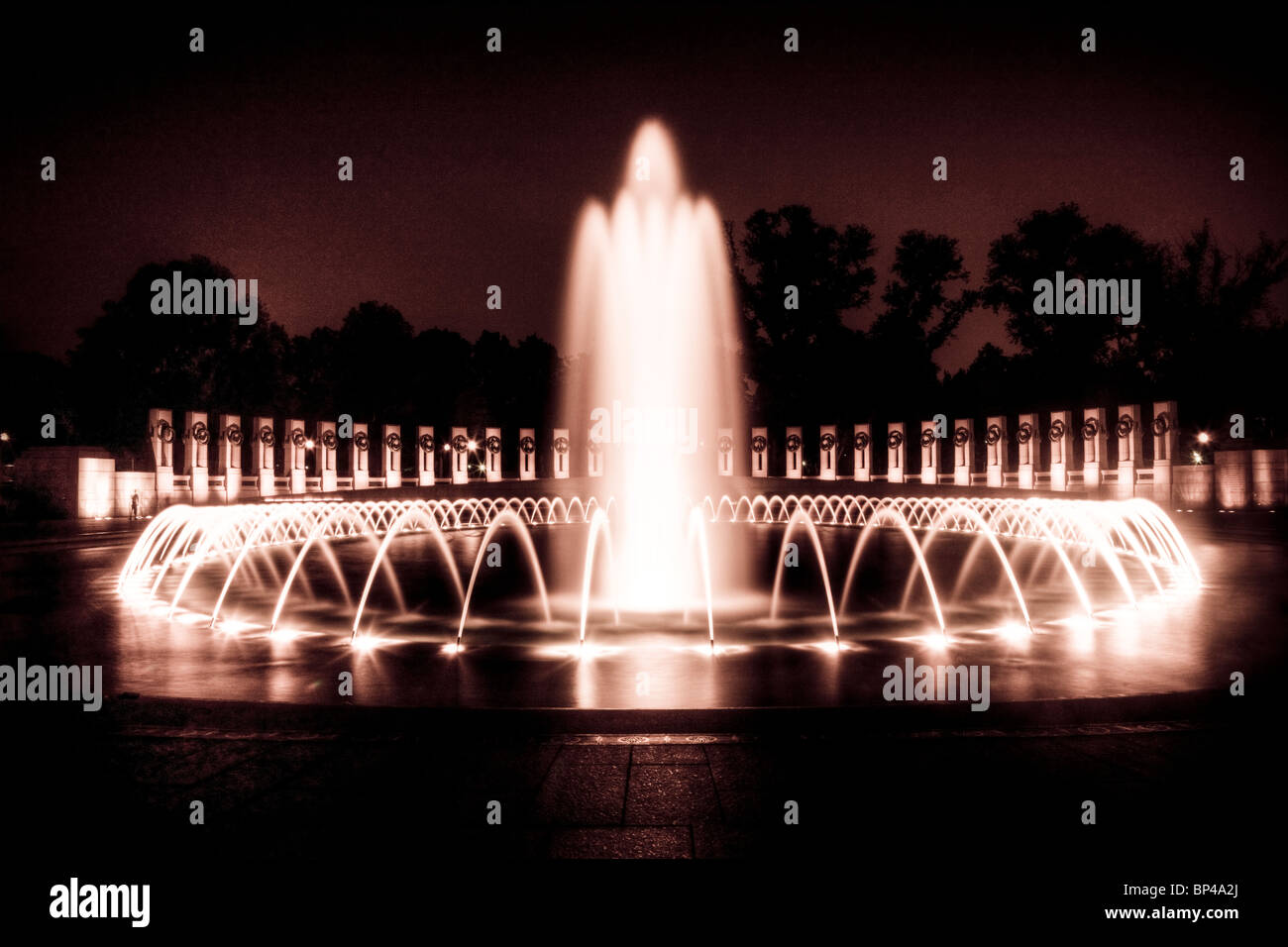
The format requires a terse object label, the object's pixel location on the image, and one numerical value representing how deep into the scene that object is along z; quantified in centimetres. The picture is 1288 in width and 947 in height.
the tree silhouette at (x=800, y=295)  5994
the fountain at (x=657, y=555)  1141
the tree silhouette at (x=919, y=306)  5878
